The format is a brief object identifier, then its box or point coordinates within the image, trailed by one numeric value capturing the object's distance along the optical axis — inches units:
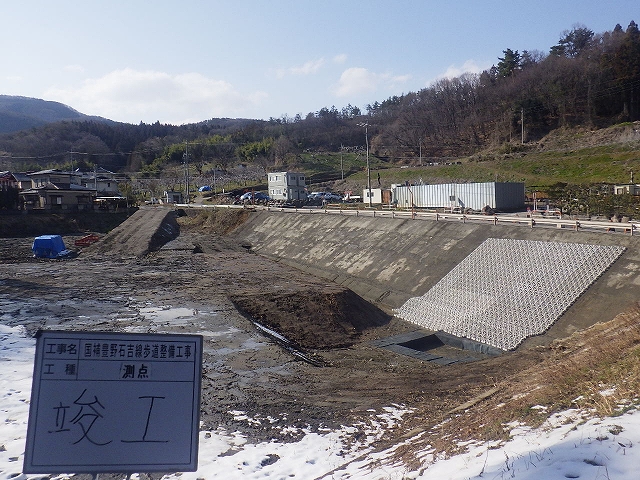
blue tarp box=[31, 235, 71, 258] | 1720.0
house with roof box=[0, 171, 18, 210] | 2696.9
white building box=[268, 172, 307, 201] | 2837.1
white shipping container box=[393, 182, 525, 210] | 1699.1
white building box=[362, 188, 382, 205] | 2432.0
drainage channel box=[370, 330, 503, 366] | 748.0
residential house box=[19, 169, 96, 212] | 2869.1
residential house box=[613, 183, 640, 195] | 1554.3
